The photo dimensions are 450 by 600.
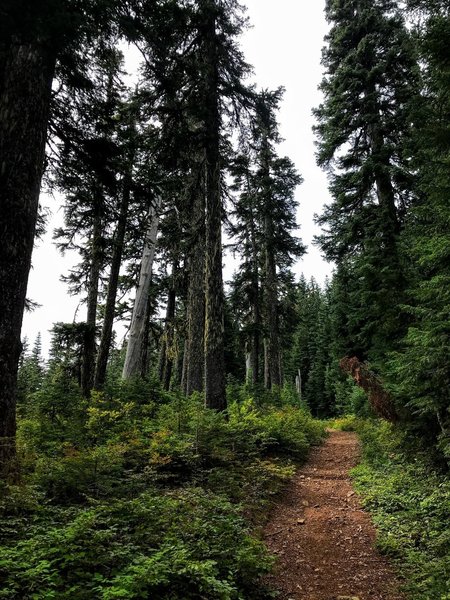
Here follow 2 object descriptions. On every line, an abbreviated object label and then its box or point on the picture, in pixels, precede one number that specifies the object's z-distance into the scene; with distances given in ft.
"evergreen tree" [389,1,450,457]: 19.27
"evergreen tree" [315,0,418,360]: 38.65
